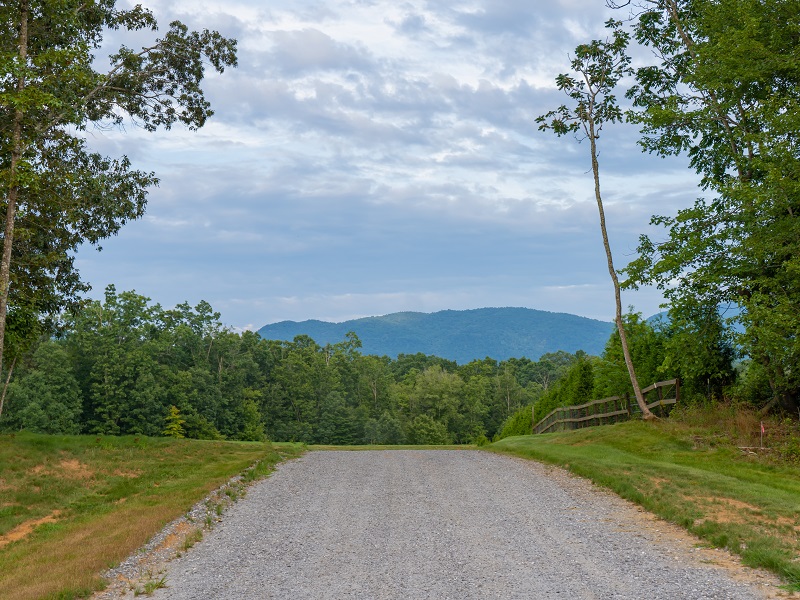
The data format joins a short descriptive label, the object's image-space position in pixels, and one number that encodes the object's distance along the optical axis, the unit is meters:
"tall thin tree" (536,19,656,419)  27.77
